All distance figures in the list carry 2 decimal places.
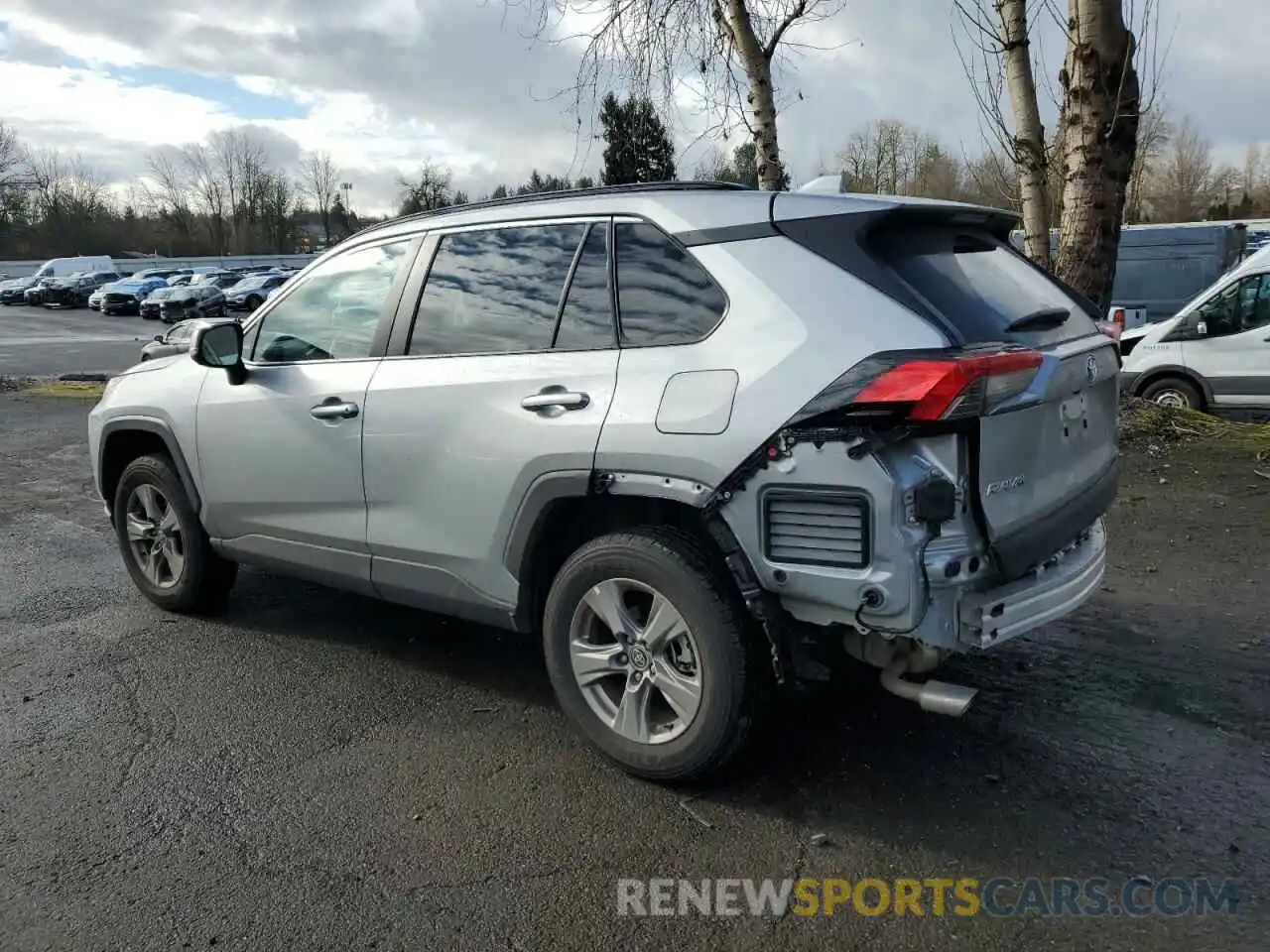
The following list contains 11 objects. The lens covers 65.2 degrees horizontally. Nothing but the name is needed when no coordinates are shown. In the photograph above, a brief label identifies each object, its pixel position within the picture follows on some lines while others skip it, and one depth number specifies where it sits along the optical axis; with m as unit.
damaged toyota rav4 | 2.77
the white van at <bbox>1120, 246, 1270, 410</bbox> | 9.98
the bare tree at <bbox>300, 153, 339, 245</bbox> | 82.69
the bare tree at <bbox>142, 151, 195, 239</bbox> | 79.50
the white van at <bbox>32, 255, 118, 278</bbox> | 51.59
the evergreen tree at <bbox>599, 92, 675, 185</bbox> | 15.21
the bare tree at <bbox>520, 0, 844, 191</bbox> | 12.84
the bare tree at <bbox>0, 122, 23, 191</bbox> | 70.72
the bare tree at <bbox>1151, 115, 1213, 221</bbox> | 57.47
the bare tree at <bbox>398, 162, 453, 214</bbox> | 59.03
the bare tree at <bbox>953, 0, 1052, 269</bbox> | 9.80
